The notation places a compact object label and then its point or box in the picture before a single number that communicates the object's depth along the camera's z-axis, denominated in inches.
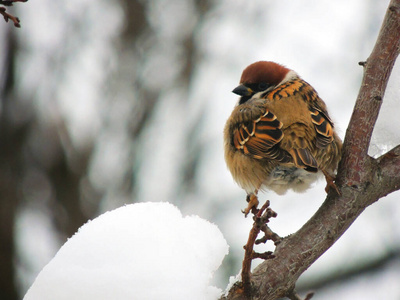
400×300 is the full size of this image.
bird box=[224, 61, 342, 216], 283.0
